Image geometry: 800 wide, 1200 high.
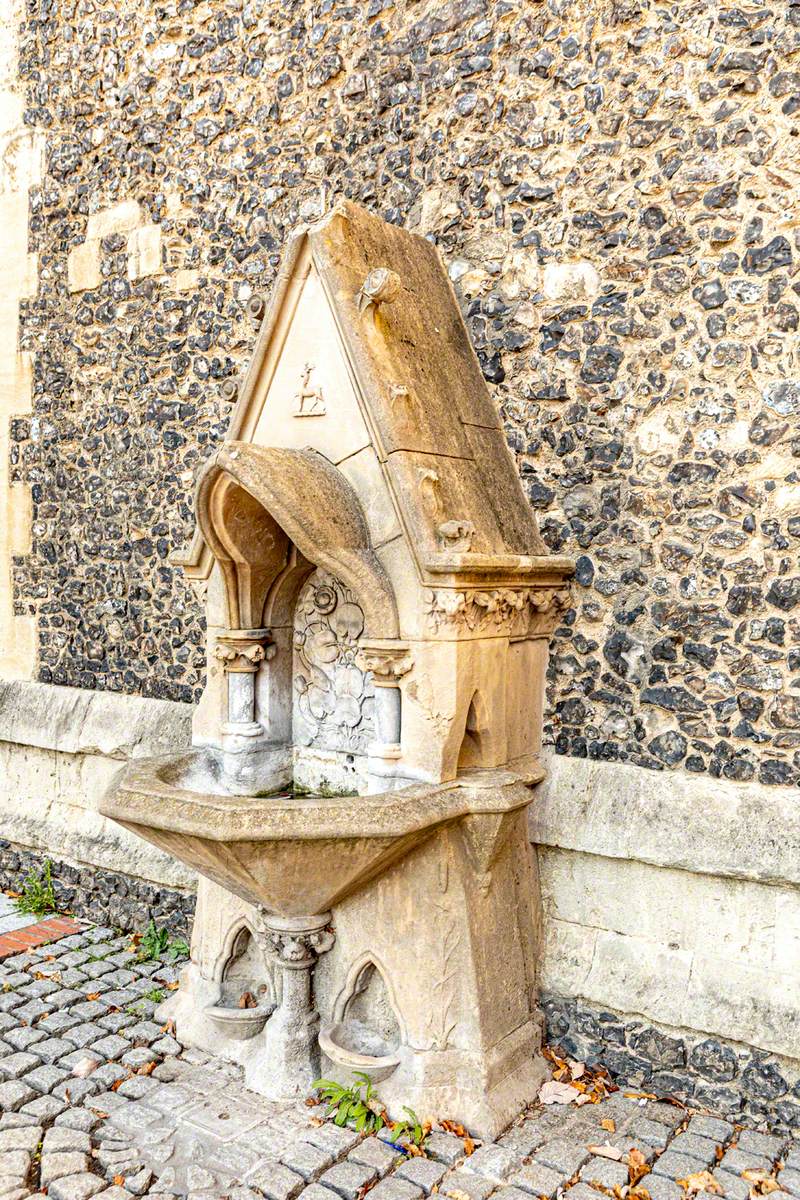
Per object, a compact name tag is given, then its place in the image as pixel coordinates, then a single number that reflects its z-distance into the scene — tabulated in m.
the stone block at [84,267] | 5.44
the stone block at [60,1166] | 3.15
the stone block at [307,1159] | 3.15
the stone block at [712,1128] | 3.35
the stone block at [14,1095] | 3.54
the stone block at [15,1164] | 3.16
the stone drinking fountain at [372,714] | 3.34
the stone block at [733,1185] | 3.03
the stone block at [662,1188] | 3.03
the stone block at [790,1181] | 3.06
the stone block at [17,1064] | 3.75
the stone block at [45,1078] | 3.67
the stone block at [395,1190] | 3.04
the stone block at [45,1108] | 3.48
